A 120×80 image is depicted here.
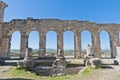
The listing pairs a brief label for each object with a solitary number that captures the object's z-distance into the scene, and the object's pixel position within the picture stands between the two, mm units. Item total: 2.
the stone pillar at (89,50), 7213
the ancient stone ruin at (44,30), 11313
